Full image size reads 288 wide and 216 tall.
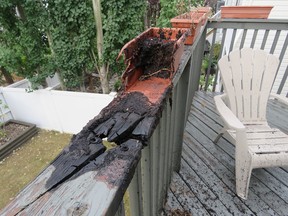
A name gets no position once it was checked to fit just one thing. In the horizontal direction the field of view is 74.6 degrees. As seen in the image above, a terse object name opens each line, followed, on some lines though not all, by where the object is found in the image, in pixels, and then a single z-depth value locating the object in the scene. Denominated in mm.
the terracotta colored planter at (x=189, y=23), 1531
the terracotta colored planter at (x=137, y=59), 753
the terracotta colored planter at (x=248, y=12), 2714
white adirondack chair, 2010
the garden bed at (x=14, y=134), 3795
